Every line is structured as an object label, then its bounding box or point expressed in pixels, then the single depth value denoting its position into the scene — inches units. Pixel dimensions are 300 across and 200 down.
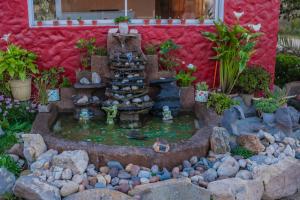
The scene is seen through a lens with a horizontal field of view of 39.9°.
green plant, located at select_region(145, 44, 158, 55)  244.4
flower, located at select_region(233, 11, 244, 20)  244.7
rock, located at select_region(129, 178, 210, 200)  150.0
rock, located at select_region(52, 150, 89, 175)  163.2
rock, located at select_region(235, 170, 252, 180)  168.9
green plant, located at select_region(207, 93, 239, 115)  225.0
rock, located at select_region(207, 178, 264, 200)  154.9
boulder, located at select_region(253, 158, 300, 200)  165.9
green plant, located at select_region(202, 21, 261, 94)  241.0
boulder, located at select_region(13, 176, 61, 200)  149.3
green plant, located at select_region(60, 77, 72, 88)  240.7
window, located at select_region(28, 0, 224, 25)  250.5
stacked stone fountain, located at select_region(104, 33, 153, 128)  218.8
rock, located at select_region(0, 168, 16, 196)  159.7
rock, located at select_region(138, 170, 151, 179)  165.0
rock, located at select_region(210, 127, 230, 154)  185.6
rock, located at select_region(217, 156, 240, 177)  170.6
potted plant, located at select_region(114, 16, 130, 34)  237.6
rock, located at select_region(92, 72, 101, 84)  233.8
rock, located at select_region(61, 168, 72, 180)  160.6
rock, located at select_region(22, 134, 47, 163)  172.2
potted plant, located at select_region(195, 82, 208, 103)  243.8
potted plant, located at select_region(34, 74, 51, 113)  225.5
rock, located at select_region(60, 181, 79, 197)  153.5
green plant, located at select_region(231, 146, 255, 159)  188.8
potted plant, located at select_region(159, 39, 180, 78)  243.3
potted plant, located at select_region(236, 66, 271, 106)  243.9
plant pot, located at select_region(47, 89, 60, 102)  235.9
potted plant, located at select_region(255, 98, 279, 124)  224.5
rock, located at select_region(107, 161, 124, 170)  168.9
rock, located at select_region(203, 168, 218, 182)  166.4
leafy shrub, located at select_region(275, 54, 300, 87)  318.3
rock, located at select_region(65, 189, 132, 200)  149.1
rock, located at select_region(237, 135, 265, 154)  191.9
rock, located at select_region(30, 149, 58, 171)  165.3
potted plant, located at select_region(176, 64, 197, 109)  244.8
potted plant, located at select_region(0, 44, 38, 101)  228.7
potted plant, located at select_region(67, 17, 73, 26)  245.6
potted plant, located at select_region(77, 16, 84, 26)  246.8
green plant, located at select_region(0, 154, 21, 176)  171.8
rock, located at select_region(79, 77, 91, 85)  232.5
